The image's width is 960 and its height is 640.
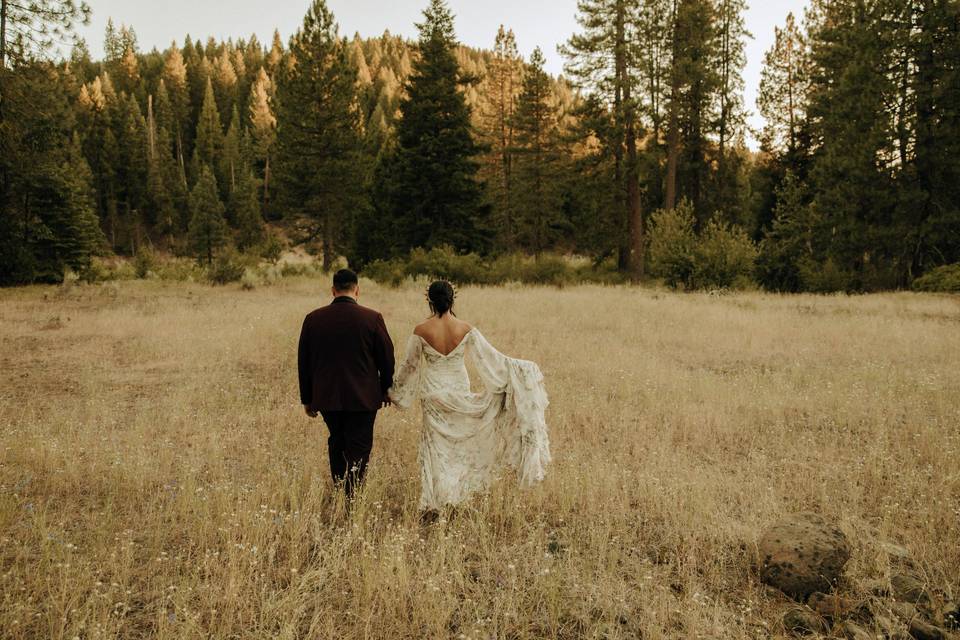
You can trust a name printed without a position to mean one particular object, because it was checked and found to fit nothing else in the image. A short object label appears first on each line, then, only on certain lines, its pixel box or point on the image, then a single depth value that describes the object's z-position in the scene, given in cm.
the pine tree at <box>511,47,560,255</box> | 3888
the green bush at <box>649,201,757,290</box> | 2377
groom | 477
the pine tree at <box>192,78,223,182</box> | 7206
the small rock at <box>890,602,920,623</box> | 358
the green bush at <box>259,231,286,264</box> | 4175
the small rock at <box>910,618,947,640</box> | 346
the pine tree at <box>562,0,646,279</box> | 2788
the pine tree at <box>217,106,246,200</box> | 7050
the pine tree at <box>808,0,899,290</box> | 2450
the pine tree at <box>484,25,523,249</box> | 4484
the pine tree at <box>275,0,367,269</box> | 3189
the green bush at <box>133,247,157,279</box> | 3381
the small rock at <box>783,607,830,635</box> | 359
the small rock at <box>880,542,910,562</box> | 432
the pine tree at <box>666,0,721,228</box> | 2831
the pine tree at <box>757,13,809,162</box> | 3362
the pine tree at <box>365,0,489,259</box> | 3173
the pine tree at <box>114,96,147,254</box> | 6250
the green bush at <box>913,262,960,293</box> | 2102
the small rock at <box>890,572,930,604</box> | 385
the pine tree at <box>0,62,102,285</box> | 1870
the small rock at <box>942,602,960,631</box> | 356
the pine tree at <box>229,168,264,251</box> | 6069
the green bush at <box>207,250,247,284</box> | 2697
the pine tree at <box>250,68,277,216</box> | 7062
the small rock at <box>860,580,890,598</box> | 390
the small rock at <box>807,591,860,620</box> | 375
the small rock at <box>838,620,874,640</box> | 340
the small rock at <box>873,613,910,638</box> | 339
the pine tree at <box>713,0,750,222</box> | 3294
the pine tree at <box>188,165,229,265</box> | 4853
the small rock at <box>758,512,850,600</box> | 391
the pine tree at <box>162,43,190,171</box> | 7800
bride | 500
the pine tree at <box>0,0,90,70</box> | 1844
